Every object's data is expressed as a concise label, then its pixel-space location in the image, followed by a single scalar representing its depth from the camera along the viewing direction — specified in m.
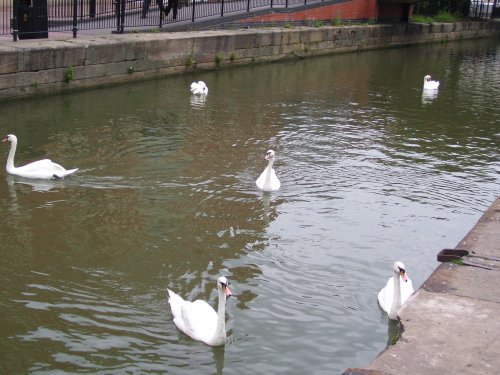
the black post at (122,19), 19.31
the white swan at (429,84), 19.77
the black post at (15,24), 16.19
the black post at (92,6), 20.33
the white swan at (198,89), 17.02
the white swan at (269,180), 10.54
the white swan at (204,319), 6.54
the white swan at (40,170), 10.54
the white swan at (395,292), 7.07
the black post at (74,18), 17.36
